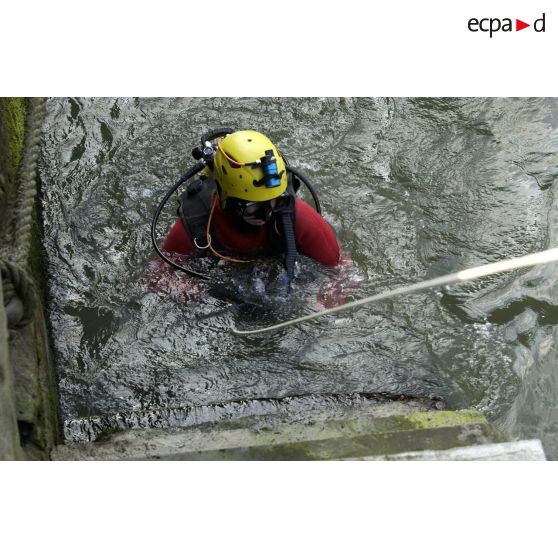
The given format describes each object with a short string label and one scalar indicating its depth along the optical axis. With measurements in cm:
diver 438
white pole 430
